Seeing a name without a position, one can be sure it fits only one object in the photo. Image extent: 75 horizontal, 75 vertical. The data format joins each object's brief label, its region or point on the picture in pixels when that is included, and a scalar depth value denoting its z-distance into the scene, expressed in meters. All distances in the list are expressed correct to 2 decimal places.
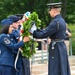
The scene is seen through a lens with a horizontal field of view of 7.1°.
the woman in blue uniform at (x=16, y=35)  10.57
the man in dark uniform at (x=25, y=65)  10.73
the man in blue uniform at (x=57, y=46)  11.72
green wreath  10.43
